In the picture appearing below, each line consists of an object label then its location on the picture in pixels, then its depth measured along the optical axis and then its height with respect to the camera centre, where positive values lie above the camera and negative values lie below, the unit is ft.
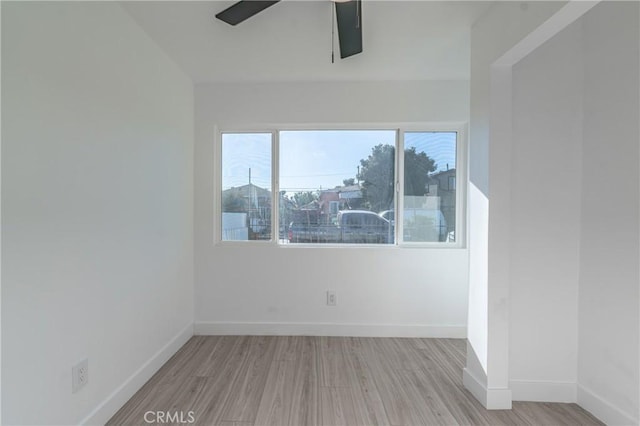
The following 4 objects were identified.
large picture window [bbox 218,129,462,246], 8.89 +0.86
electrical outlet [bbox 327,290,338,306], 8.70 -2.97
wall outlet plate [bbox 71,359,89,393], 4.44 -2.96
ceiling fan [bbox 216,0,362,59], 4.67 +3.79
